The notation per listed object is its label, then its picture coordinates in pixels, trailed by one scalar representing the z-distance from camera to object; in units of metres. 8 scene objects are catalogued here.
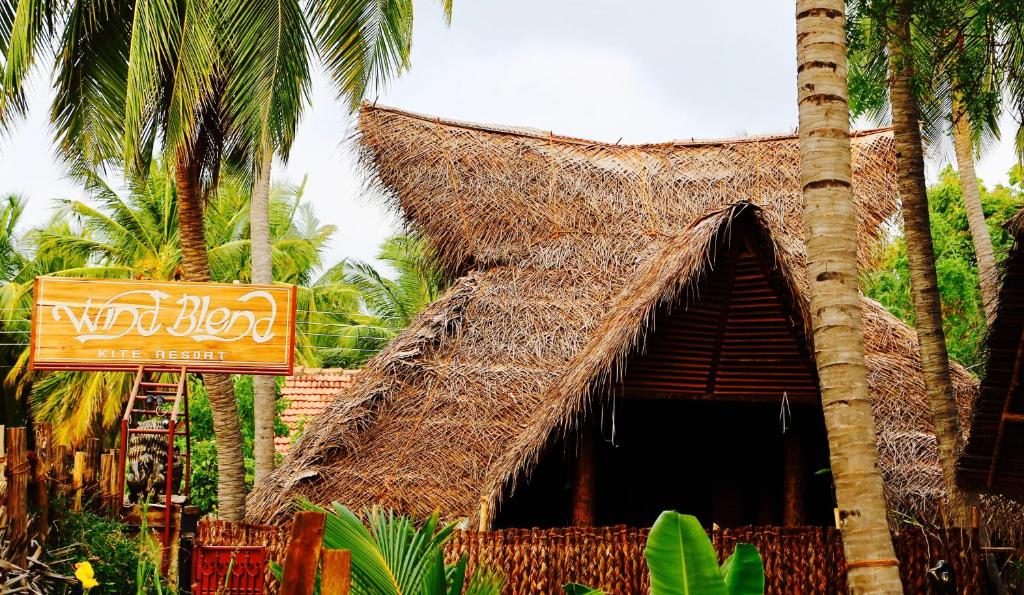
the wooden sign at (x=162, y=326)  9.07
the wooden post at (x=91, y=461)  8.85
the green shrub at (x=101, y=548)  6.77
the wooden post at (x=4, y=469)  5.25
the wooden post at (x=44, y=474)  5.94
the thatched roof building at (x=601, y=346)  8.54
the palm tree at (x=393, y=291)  26.70
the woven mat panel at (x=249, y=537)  7.88
